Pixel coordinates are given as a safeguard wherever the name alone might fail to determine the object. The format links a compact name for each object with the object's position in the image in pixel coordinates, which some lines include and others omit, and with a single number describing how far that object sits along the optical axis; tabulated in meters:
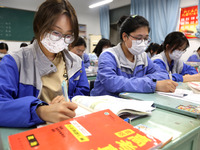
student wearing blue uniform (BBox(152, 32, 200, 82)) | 1.77
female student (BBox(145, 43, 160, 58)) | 3.96
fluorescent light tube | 5.87
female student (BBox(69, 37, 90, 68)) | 2.80
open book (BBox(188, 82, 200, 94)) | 1.15
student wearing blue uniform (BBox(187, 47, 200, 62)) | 3.90
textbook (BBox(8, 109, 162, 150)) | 0.42
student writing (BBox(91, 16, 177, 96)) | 1.17
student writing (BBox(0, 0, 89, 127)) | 0.61
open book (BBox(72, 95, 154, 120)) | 0.68
